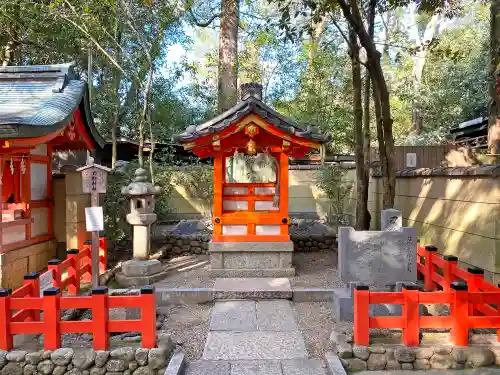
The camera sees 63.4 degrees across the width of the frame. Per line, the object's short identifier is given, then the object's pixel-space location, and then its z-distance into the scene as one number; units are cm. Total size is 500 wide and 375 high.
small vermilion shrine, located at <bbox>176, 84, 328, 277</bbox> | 838
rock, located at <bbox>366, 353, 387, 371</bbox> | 490
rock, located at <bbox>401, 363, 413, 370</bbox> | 490
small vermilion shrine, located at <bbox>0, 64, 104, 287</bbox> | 750
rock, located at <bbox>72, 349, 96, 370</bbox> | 479
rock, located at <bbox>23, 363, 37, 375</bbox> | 479
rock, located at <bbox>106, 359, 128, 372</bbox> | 481
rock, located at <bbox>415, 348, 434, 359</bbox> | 489
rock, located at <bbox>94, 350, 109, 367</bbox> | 482
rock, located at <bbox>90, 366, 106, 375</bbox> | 480
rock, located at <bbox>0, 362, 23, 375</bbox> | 478
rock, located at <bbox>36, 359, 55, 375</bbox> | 479
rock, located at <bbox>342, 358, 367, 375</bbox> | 489
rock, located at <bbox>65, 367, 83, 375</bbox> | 477
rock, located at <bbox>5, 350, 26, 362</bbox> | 482
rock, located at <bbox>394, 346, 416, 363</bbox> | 489
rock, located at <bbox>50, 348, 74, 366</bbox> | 480
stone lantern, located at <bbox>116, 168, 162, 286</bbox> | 850
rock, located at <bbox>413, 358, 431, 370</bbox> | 489
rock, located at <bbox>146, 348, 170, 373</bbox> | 482
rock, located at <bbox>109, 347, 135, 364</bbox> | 484
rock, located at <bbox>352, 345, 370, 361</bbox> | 492
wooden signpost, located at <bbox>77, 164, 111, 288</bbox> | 684
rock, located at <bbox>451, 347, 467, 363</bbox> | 487
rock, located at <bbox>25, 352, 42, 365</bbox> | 480
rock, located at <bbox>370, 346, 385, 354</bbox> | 492
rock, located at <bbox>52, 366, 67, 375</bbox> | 479
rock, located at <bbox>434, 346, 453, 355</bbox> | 488
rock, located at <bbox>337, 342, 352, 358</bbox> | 494
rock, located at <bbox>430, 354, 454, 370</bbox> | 488
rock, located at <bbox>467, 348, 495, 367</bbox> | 486
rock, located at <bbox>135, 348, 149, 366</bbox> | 484
